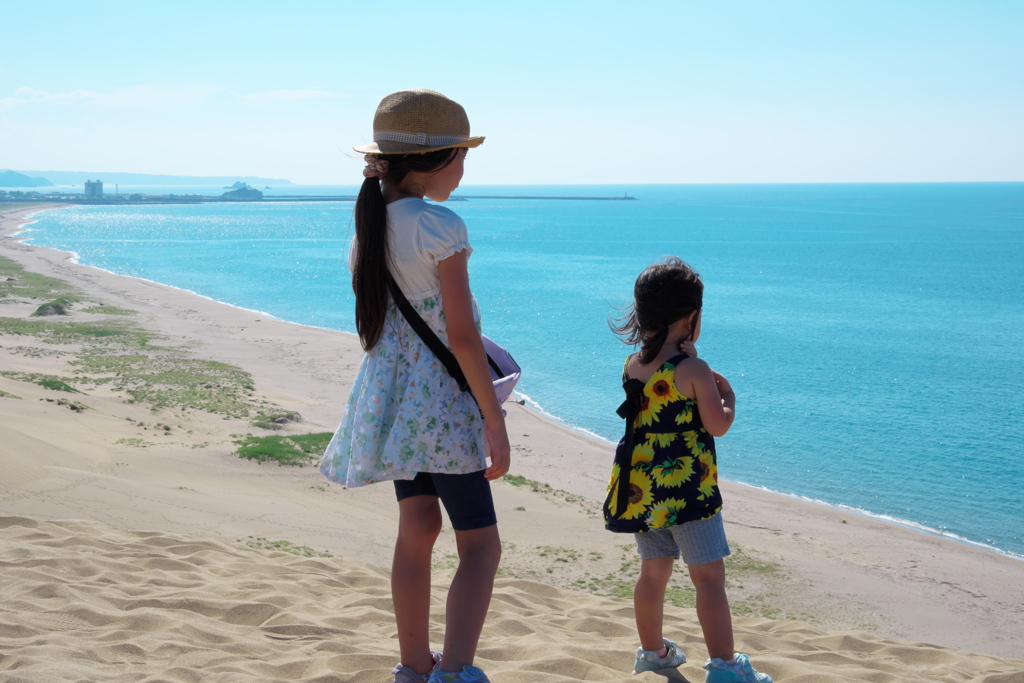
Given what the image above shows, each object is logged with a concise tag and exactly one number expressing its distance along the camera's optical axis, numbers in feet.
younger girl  10.39
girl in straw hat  8.52
